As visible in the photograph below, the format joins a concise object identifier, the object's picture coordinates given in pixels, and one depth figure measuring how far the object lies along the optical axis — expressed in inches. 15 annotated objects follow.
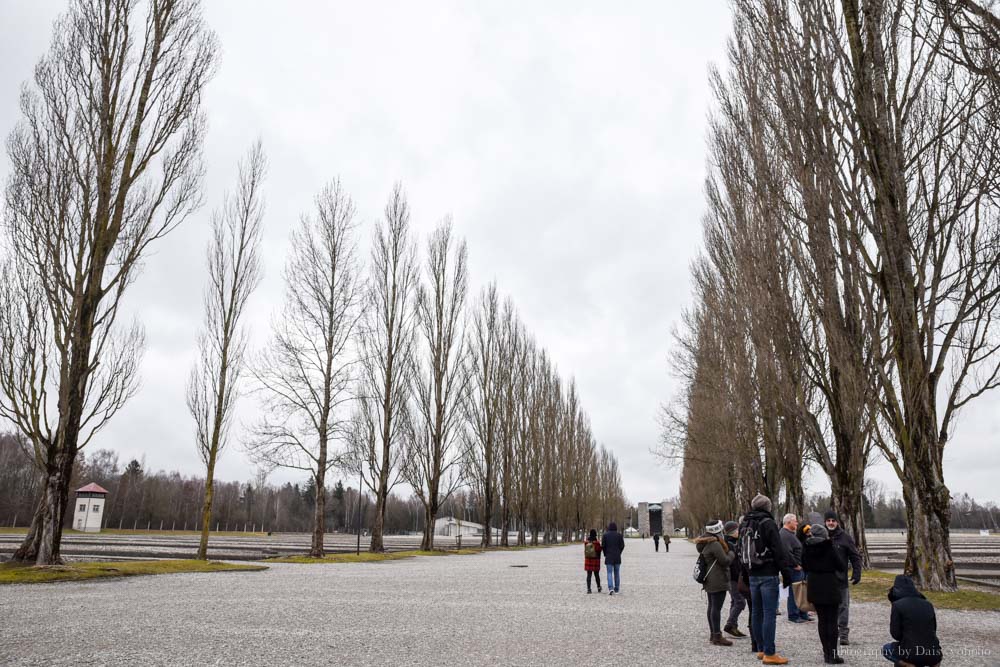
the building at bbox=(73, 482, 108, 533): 2420.0
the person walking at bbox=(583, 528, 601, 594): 527.8
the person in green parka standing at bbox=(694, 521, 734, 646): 288.0
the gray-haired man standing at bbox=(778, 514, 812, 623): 308.5
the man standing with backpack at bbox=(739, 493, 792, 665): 252.1
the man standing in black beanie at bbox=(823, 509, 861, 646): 326.0
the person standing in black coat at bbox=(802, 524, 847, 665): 240.7
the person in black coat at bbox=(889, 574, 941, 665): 189.2
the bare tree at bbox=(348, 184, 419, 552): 1063.0
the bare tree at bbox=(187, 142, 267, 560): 774.5
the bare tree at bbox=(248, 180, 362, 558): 876.0
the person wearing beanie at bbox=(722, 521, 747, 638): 309.1
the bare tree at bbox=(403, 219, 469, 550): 1207.6
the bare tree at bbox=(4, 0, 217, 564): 526.3
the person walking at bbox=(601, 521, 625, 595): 511.8
